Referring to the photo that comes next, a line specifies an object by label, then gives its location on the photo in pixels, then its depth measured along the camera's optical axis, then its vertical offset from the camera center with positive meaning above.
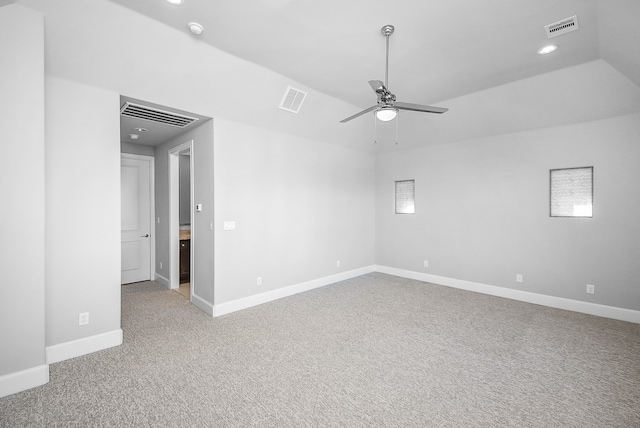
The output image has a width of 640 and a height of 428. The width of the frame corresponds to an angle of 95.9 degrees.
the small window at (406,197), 5.85 +0.29
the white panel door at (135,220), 5.32 -0.17
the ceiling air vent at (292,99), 3.94 +1.57
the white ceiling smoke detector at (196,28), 2.61 +1.68
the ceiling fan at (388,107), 2.53 +0.93
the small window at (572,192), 4.01 +0.27
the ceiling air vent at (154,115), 3.39 +1.21
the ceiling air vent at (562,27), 2.56 +1.69
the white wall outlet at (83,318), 2.82 -1.05
